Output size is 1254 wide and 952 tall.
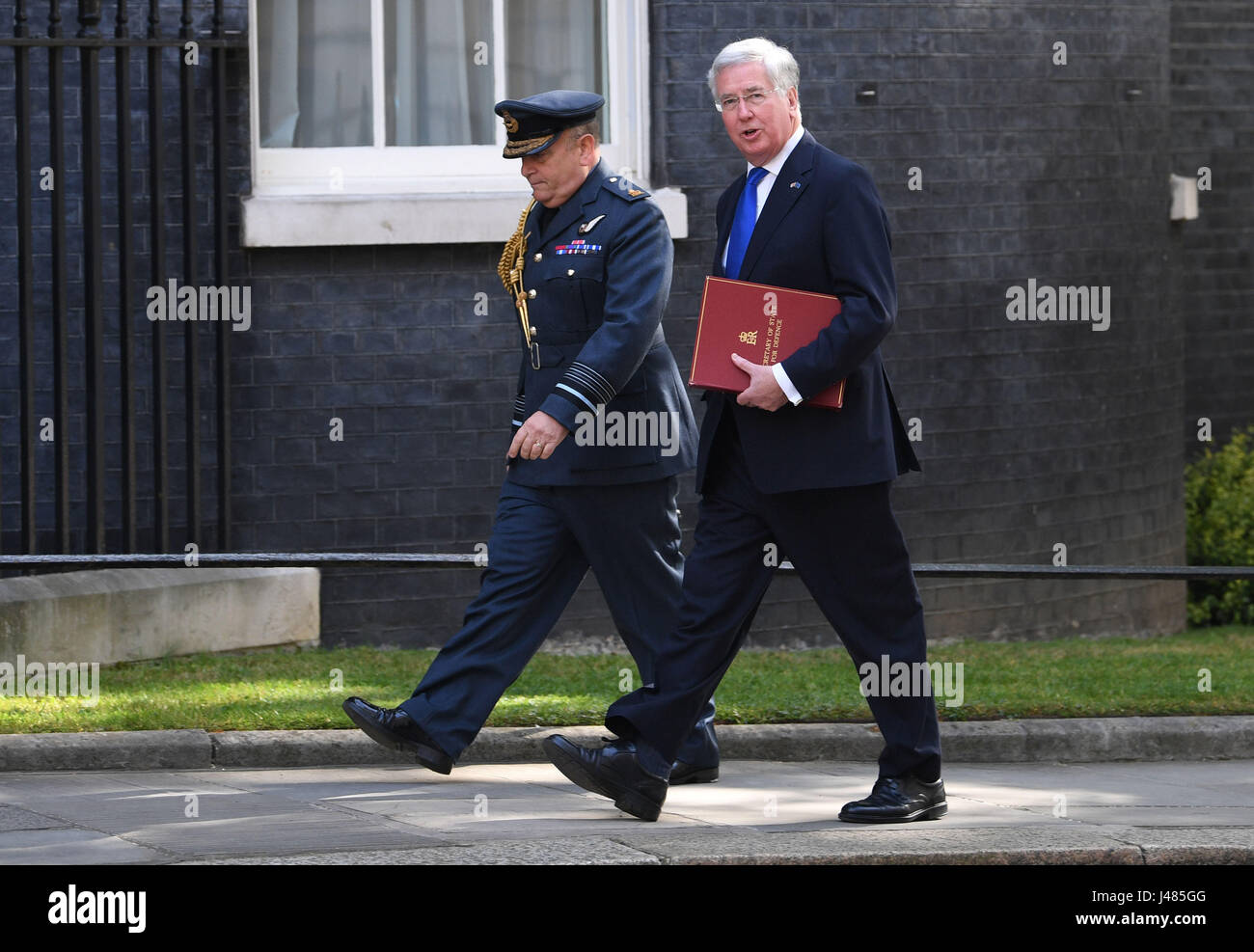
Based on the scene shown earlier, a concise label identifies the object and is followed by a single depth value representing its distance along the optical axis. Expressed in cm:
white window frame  922
